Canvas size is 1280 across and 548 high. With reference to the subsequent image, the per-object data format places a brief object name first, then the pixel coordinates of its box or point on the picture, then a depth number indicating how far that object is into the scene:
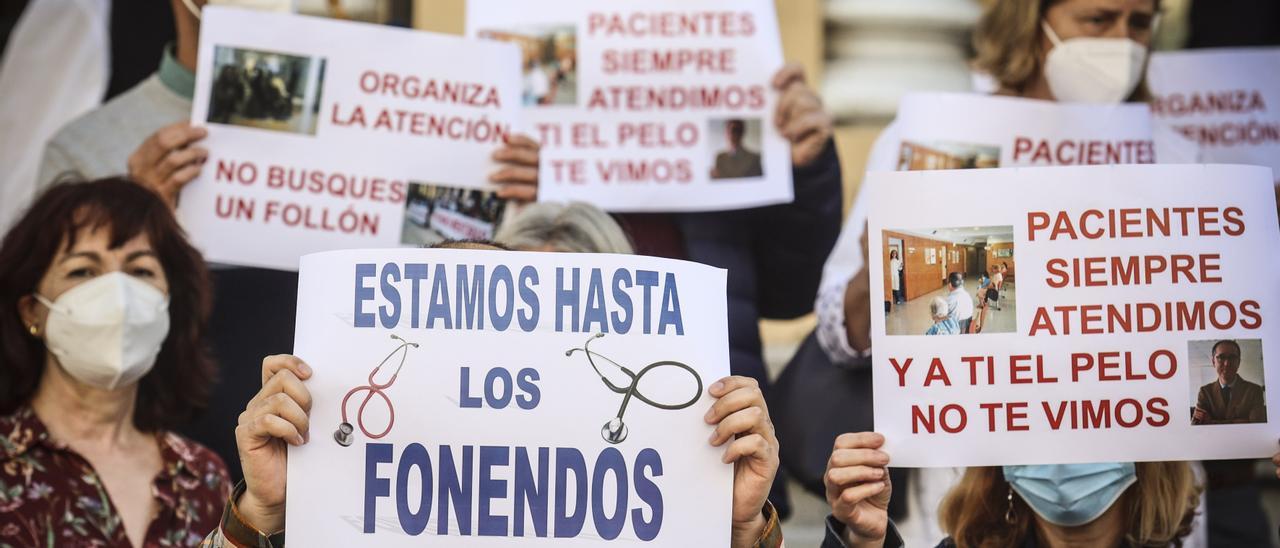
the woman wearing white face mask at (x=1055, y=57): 4.38
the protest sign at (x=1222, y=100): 5.03
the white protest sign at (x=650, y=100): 4.61
